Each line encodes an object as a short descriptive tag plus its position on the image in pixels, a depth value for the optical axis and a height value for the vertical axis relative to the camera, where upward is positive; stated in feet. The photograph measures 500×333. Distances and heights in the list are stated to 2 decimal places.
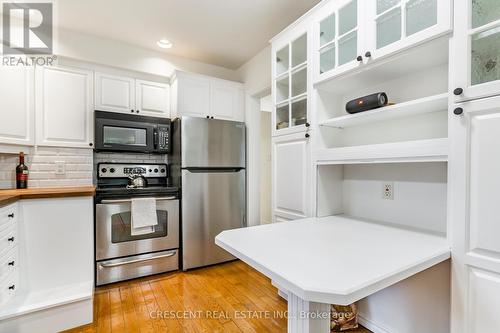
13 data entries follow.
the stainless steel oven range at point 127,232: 7.55 -2.27
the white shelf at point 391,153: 3.68 +0.24
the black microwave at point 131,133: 8.38 +1.17
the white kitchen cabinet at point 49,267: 5.18 -2.53
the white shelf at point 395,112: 3.88 +1.04
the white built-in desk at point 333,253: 2.36 -1.18
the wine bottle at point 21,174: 7.48 -0.30
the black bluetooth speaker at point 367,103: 4.65 +1.27
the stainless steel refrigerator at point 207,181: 8.82 -0.63
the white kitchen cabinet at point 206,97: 9.31 +2.80
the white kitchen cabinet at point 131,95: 8.59 +2.64
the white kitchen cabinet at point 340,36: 4.78 +2.76
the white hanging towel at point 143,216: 7.87 -1.71
